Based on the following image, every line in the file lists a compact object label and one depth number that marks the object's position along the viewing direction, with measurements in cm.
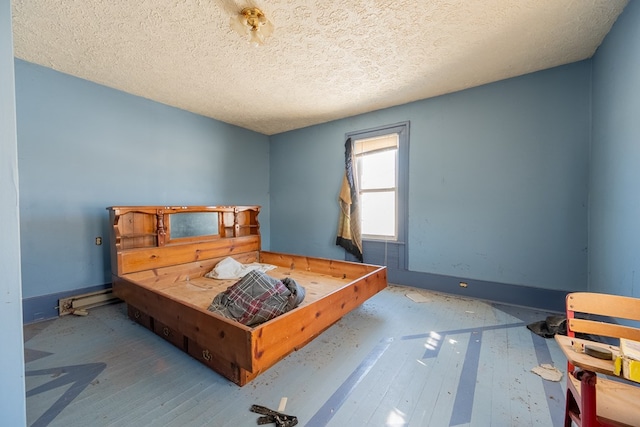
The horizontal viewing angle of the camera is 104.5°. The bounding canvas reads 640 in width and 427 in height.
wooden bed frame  148
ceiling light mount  178
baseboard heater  250
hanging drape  380
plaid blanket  177
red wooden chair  81
